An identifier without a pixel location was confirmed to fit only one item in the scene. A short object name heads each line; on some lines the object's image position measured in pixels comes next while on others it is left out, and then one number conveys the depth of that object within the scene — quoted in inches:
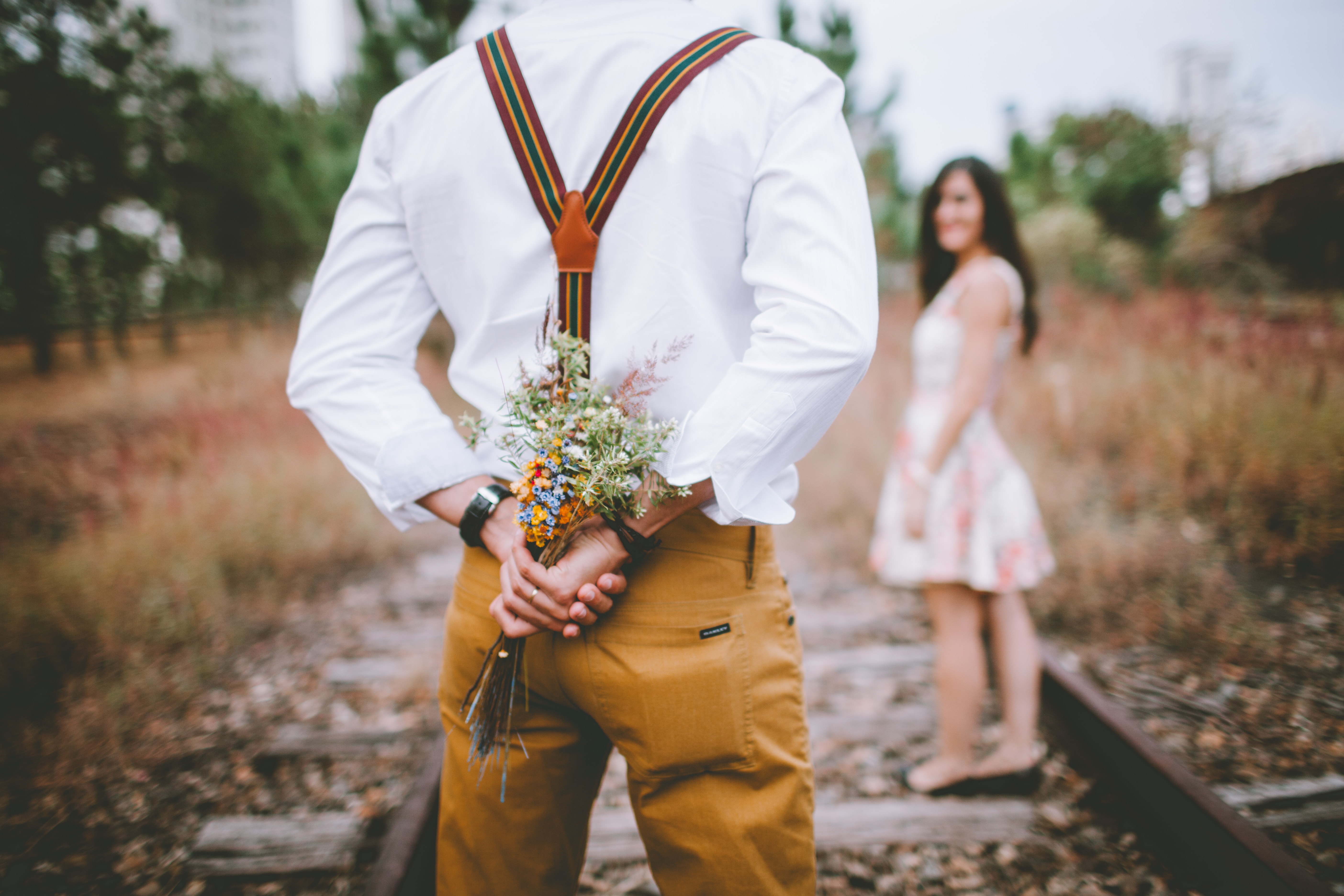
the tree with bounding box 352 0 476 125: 328.5
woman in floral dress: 97.3
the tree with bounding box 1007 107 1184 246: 386.3
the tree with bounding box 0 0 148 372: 158.1
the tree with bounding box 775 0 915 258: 370.0
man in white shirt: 40.6
